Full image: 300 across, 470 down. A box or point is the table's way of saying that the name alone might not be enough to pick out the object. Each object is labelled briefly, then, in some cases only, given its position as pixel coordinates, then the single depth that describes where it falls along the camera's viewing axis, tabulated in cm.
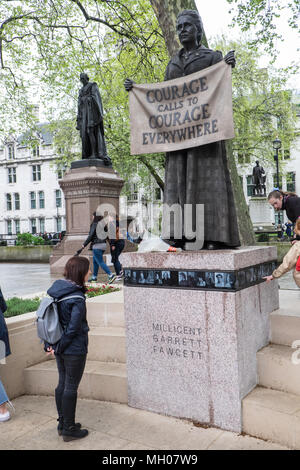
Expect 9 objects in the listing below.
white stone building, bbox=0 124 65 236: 5834
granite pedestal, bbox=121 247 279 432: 361
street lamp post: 2086
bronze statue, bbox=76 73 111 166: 1288
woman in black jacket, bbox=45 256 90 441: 352
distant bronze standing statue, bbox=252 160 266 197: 2742
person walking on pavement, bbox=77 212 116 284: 984
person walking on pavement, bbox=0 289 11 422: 408
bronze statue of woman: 402
